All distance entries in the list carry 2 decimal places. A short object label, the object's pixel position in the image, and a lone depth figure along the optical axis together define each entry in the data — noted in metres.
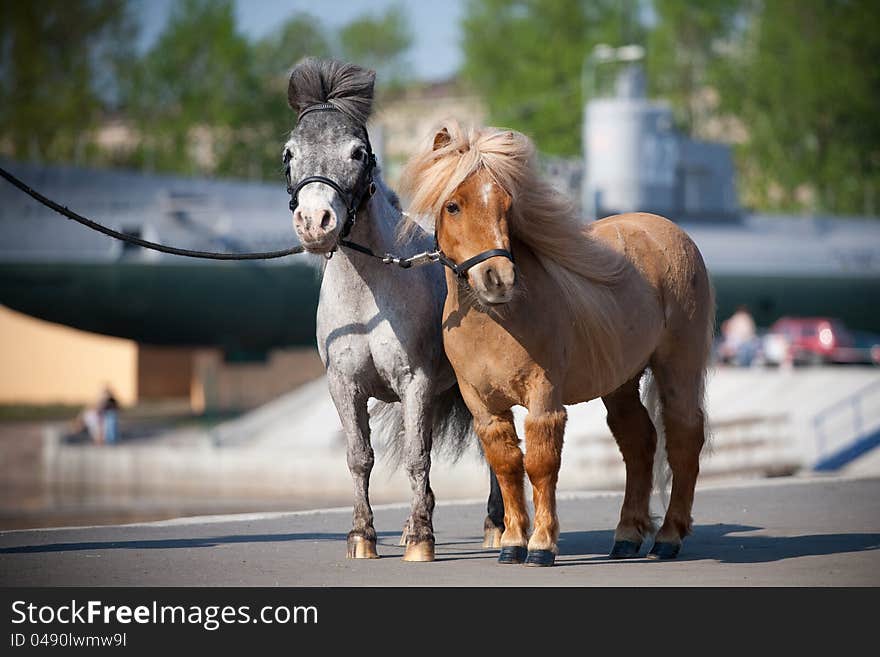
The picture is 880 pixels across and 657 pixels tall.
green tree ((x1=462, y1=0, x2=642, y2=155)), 66.25
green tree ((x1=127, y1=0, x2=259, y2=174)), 65.62
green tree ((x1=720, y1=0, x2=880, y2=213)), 66.56
